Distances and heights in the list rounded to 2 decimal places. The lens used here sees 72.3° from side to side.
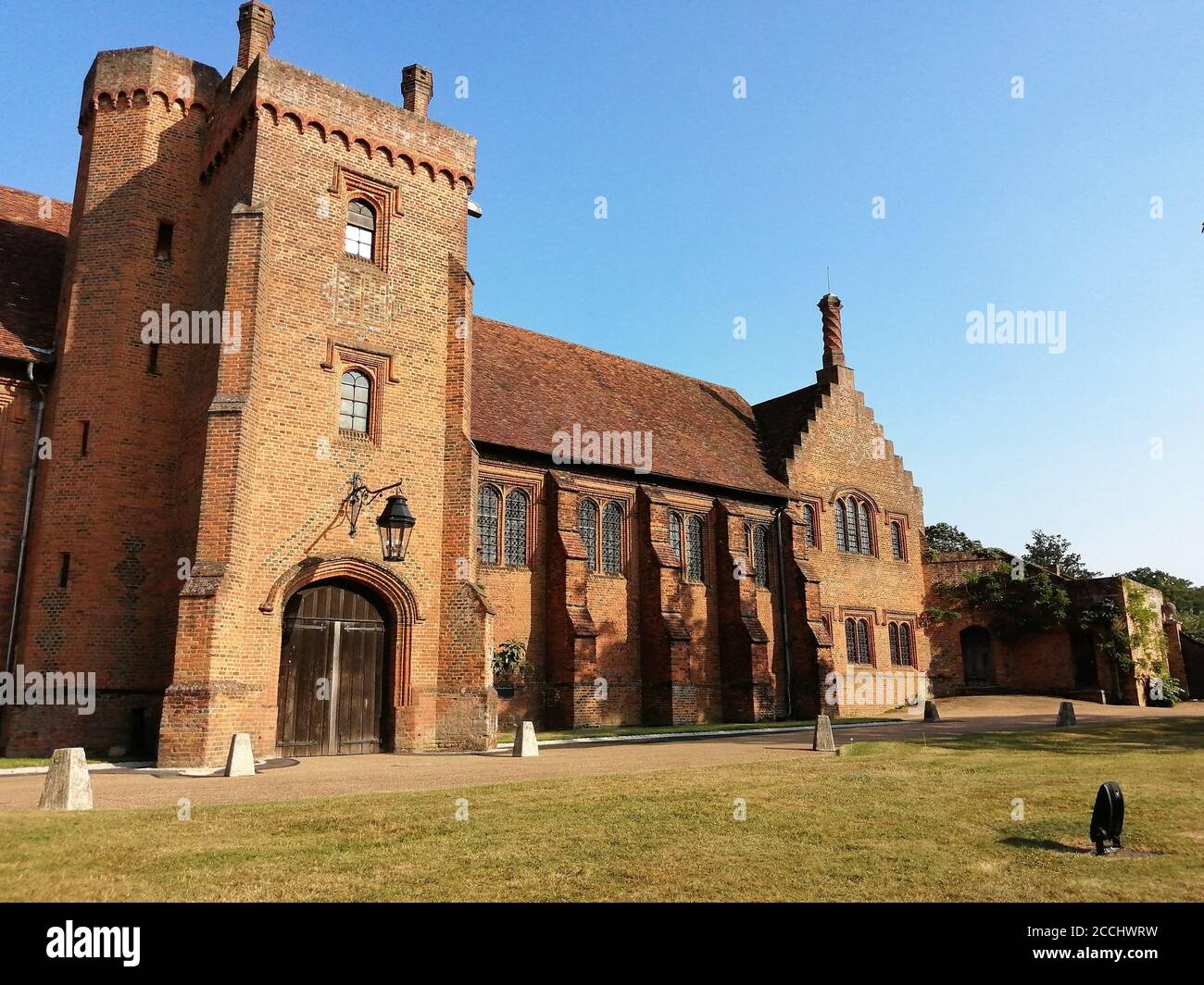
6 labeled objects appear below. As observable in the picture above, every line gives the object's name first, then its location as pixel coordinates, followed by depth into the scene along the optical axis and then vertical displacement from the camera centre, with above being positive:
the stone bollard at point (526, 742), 15.28 -1.36
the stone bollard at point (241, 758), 12.59 -1.33
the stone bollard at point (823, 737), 15.25 -1.33
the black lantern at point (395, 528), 16.06 +2.79
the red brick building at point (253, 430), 15.62 +4.88
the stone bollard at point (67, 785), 8.98 -1.22
